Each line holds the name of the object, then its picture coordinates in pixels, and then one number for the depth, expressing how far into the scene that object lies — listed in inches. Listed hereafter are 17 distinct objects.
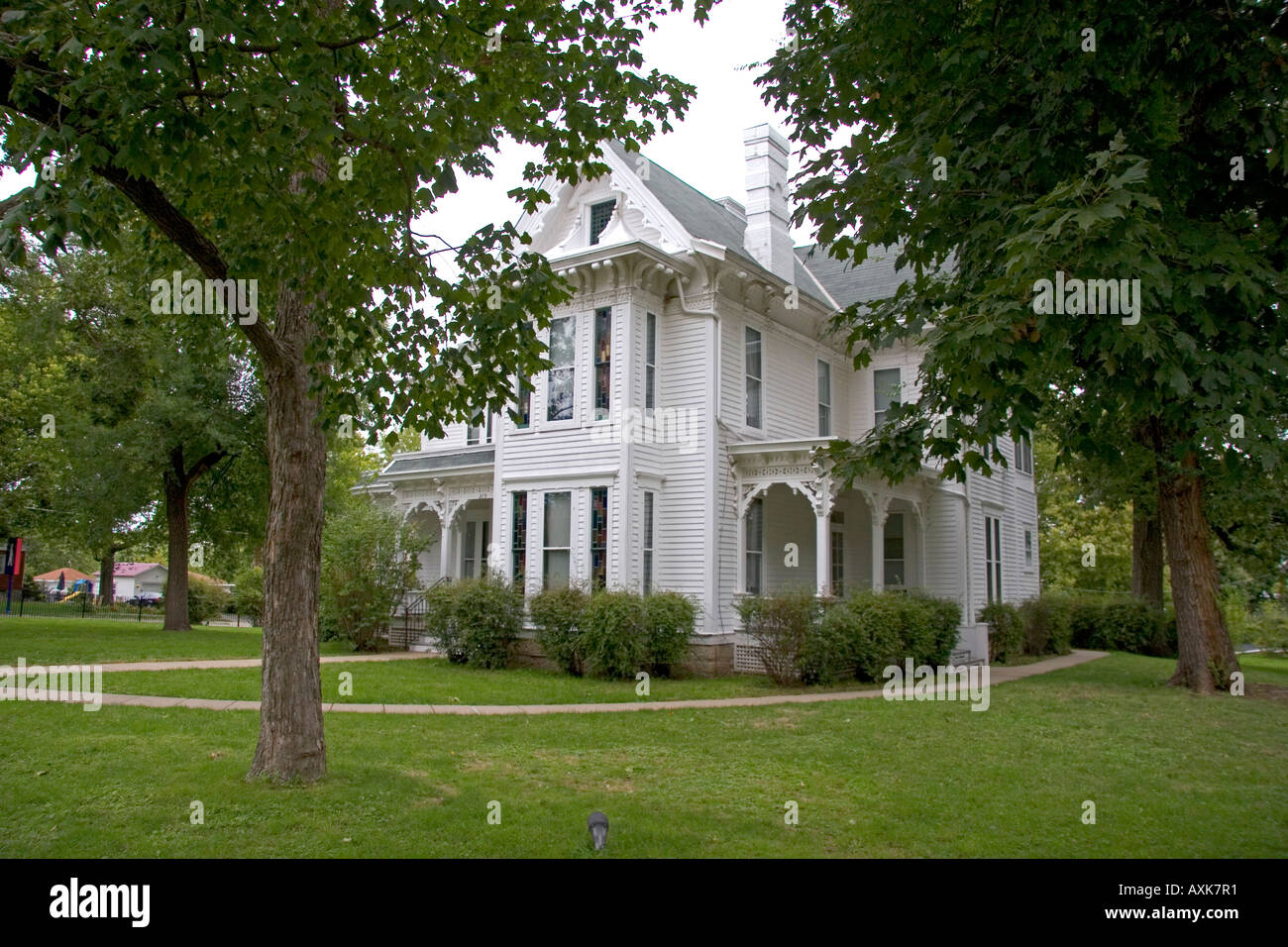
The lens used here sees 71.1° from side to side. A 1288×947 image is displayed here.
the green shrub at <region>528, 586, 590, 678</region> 608.1
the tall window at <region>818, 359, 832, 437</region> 817.5
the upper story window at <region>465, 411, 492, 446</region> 853.8
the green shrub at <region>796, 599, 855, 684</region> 576.1
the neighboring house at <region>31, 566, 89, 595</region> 2590.1
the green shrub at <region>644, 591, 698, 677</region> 596.7
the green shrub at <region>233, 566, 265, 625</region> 1444.4
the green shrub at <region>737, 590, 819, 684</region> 577.3
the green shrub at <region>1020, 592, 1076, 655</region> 896.9
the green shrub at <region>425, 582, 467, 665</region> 659.4
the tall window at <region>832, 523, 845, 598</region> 816.3
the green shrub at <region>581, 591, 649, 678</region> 583.2
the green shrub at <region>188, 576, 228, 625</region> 1446.9
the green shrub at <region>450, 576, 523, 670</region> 645.3
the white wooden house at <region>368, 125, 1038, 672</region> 658.2
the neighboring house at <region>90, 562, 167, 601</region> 2989.7
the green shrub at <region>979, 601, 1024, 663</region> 813.2
